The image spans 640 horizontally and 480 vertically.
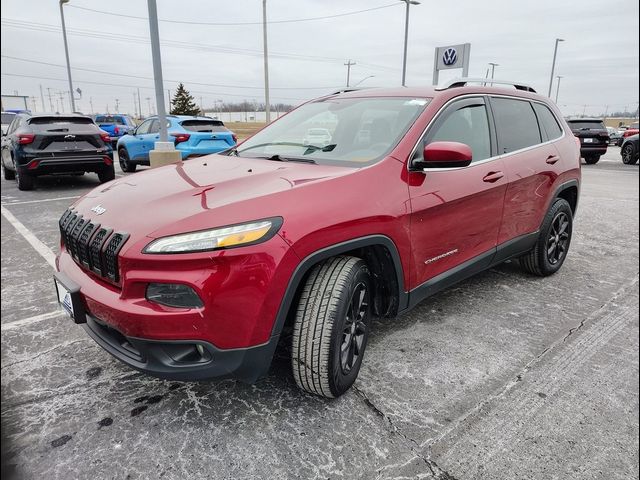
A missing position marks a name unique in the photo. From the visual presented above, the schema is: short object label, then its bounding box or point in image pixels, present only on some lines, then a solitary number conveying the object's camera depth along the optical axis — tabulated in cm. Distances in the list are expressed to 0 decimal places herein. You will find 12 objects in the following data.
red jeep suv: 191
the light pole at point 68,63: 1928
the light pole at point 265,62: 2233
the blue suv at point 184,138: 1011
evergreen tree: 3862
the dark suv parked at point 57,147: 831
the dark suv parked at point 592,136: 1661
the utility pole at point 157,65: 793
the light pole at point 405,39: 2196
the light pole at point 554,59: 3711
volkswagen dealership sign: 1816
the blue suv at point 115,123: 2056
